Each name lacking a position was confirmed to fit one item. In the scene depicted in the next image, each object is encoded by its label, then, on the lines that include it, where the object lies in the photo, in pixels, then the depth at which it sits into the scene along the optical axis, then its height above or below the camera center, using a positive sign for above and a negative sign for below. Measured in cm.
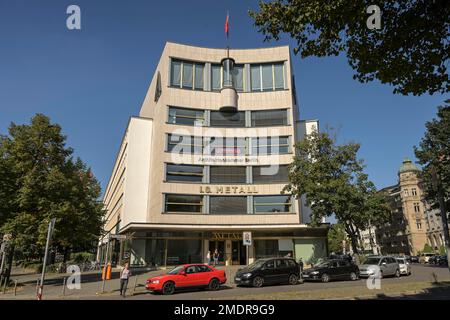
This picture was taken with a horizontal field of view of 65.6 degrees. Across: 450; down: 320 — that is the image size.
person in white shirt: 1659 -76
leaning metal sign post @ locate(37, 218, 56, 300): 1378 +121
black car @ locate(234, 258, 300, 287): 1885 -68
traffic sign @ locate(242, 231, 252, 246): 2019 +123
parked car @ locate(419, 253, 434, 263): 5444 +28
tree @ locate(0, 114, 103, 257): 2219 +466
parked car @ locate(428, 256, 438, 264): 4638 -9
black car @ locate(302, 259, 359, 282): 2103 -68
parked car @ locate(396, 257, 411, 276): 2498 -46
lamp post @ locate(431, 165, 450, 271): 1479 +212
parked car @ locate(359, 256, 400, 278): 2258 -43
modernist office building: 3319 +958
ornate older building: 7612 +802
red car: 1700 -92
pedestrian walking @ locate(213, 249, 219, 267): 3138 +28
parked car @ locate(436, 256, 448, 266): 4159 -9
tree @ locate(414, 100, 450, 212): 3347 +1048
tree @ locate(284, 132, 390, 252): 2703 +569
